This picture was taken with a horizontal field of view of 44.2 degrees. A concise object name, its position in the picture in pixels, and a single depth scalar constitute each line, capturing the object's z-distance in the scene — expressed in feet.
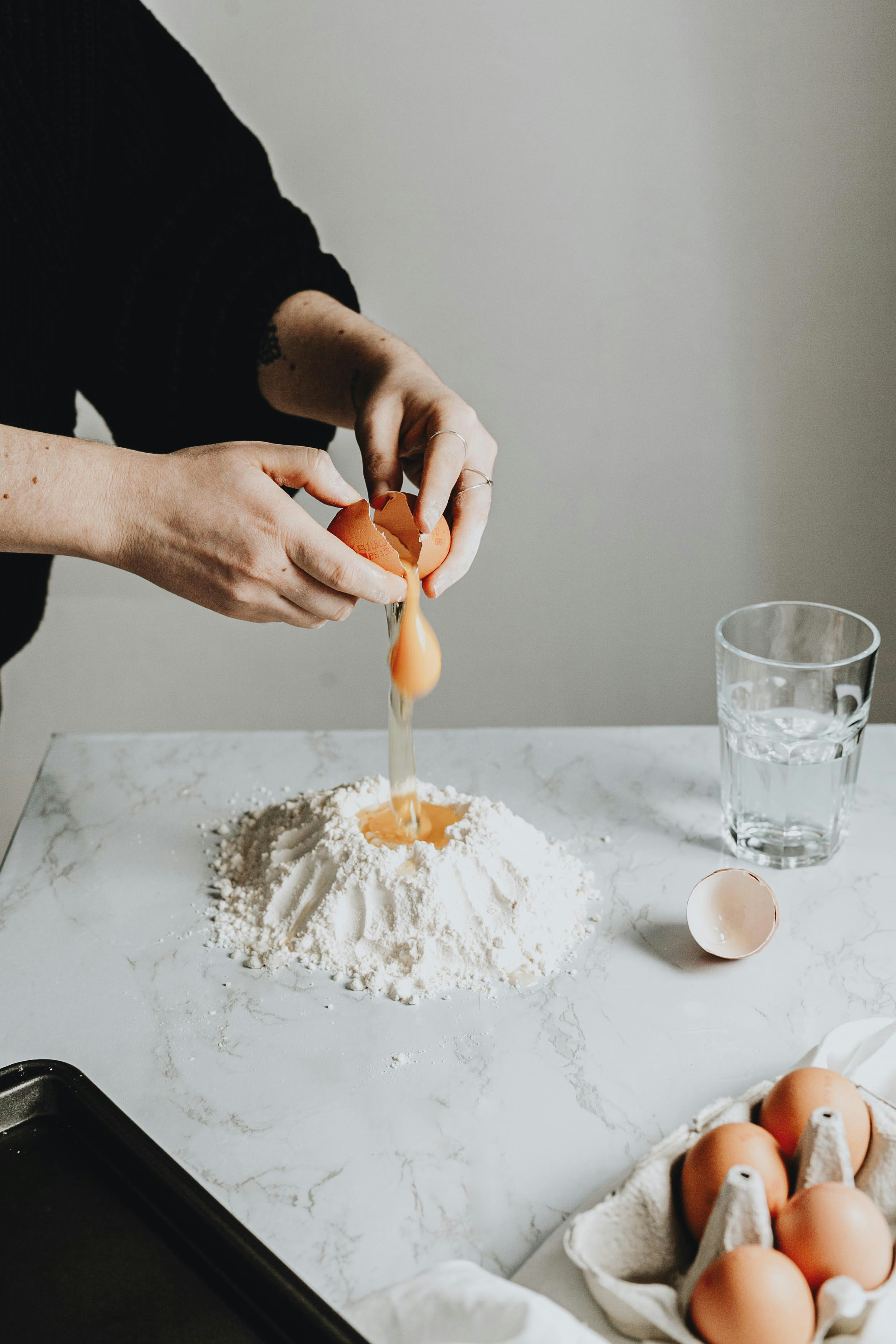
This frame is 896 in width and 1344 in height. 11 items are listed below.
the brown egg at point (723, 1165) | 2.19
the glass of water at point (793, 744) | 3.71
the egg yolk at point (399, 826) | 3.60
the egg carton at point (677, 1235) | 1.99
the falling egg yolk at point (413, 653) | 3.46
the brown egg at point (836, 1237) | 2.01
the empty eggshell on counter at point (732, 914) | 3.29
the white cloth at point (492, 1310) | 2.00
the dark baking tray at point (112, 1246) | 2.20
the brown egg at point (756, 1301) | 1.92
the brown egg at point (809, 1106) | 2.31
